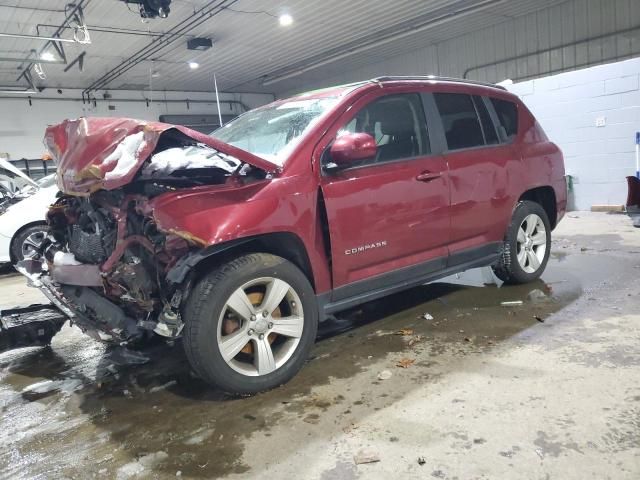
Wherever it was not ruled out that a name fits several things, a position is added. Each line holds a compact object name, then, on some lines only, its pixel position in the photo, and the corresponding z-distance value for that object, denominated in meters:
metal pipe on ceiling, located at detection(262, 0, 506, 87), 10.50
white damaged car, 7.01
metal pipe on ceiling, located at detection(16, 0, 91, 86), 8.31
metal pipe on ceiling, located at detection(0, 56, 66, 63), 10.83
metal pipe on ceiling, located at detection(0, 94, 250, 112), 15.29
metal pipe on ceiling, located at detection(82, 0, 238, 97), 9.36
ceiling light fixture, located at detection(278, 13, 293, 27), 10.16
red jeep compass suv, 2.44
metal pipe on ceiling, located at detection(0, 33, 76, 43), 8.94
